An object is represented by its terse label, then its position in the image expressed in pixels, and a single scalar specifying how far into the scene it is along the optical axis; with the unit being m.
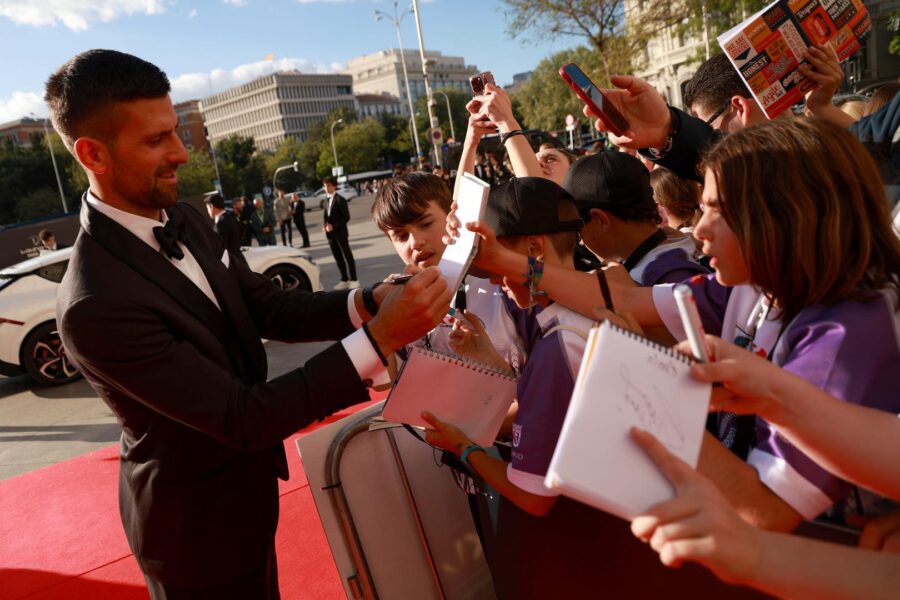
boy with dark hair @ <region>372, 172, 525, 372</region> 2.41
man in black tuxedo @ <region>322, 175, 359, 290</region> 11.16
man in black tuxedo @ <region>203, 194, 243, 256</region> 10.00
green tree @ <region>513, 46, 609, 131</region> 60.09
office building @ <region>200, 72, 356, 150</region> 120.19
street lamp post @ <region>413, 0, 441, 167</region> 21.21
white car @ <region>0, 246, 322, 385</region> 7.08
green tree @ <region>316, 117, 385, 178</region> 83.81
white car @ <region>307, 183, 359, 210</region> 47.19
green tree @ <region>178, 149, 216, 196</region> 56.09
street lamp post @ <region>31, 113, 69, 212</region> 47.78
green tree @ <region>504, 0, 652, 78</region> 20.36
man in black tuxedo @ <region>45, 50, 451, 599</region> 1.58
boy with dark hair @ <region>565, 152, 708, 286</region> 2.33
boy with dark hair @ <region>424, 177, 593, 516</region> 1.50
